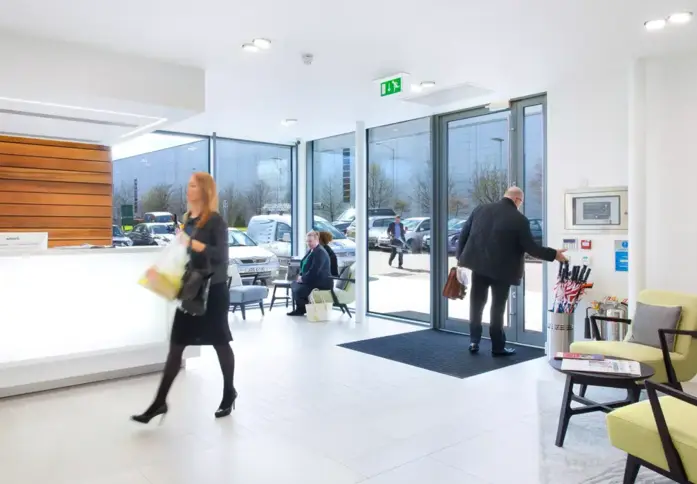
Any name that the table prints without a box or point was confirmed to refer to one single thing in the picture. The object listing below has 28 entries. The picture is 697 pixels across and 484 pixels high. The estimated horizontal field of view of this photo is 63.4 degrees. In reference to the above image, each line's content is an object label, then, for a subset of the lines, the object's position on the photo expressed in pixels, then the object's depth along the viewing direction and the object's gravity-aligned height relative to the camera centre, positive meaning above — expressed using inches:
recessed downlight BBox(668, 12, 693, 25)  146.6 +54.4
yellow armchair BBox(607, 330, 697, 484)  90.5 -35.5
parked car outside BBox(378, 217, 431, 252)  289.6 -3.0
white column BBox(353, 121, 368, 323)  293.3 +1.8
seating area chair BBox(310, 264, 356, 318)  312.8 -35.9
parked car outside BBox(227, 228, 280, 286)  340.8 -19.9
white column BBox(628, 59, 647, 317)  183.6 +16.0
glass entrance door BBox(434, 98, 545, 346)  238.2 +22.2
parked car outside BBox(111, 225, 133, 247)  297.4 -5.5
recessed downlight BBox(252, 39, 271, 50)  167.9 +55.1
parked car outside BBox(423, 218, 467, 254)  273.0 -3.2
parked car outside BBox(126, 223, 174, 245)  308.0 -4.0
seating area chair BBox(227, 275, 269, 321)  293.2 -36.1
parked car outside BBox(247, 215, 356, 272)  350.3 -6.7
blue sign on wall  200.5 -11.3
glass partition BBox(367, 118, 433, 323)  290.2 +8.8
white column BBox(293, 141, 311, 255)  367.2 +17.3
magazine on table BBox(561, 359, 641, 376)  122.6 -32.0
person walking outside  305.4 -6.4
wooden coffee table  121.4 -36.3
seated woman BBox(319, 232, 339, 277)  315.6 -14.6
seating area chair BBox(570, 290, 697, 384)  146.6 -33.9
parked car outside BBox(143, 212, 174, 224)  310.7 +5.2
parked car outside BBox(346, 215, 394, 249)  314.8 -1.5
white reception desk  162.1 -28.4
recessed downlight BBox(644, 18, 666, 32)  151.7 +54.4
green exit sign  206.7 +51.7
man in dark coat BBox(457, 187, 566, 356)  211.5 -11.6
